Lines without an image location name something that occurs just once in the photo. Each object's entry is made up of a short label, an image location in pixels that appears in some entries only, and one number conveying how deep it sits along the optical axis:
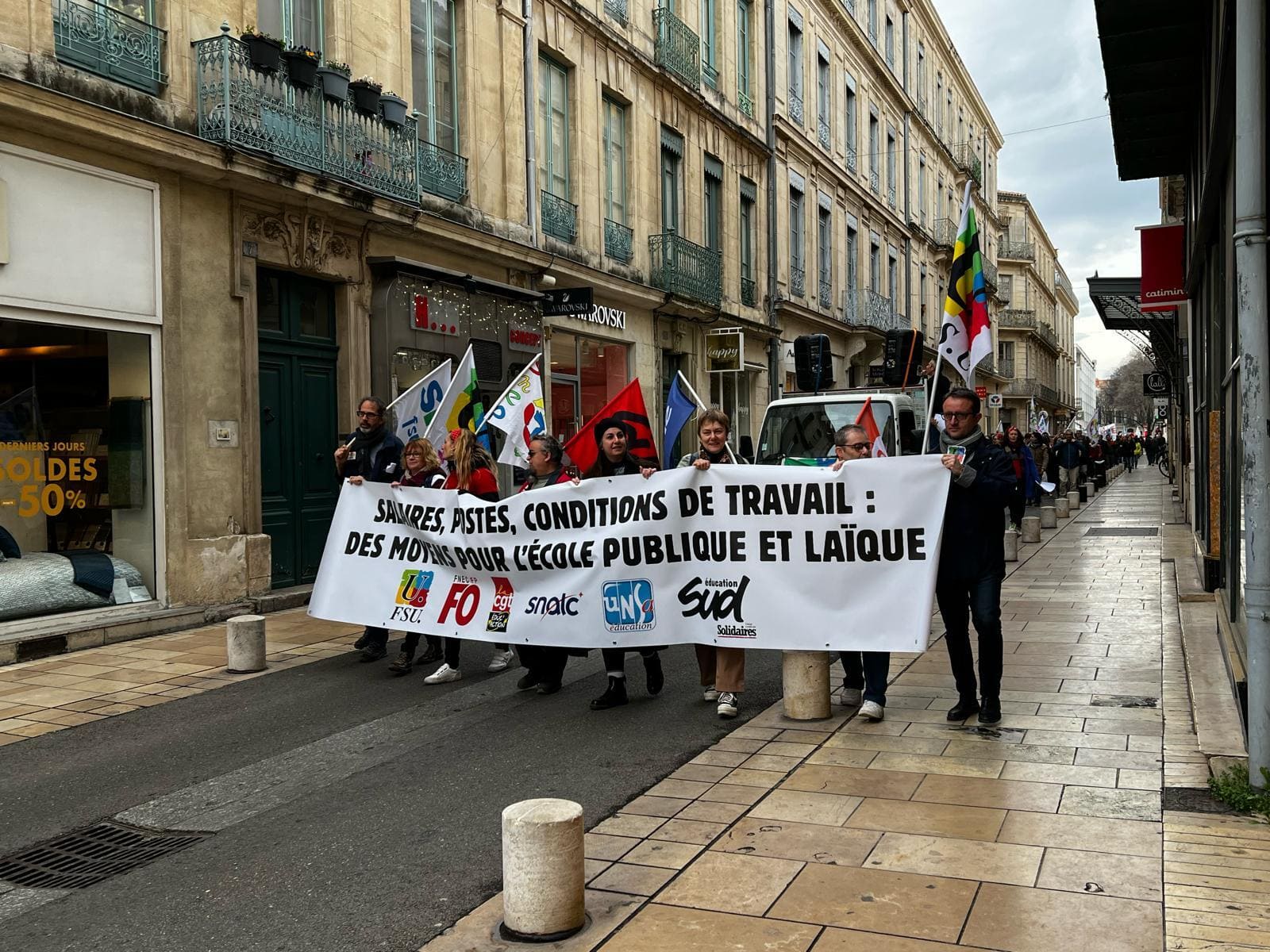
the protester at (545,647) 7.76
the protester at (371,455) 9.09
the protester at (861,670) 6.66
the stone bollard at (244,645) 8.80
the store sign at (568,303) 17.58
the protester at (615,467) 7.31
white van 15.01
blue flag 8.94
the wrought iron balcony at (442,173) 15.31
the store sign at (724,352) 24.14
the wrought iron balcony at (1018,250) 75.25
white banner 6.39
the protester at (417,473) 8.47
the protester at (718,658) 6.93
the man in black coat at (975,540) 6.28
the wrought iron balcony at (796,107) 29.19
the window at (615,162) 20.59
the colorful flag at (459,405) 10.16
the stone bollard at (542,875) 3.78
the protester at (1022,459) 20.27
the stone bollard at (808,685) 6.74
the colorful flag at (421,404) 10.17
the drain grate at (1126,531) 20.56
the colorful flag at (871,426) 14.28
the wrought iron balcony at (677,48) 21.72
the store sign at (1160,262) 14.18
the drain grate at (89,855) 4.64
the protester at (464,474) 8.12
